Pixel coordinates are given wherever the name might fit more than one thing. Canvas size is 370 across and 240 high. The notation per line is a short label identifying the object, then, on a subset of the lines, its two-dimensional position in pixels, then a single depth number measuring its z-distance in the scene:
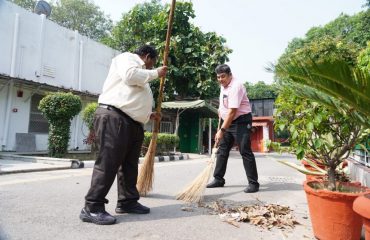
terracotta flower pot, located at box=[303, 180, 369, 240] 2.25
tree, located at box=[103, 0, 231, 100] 16.50
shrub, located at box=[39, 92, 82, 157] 8.51
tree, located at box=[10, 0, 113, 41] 29.73
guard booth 17.36
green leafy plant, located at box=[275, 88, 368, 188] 2.65
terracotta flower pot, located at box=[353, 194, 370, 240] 1.66
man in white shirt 2.66
